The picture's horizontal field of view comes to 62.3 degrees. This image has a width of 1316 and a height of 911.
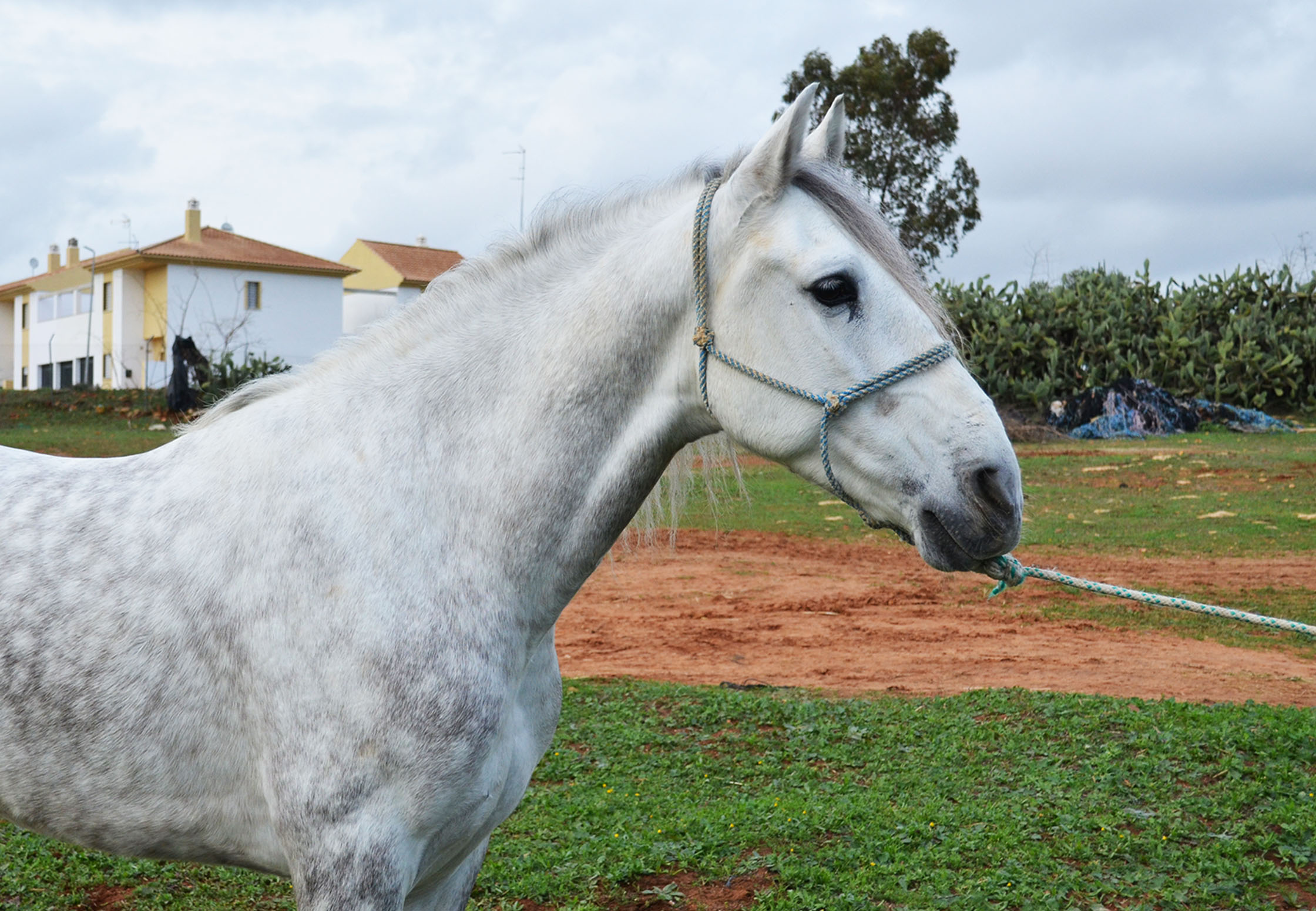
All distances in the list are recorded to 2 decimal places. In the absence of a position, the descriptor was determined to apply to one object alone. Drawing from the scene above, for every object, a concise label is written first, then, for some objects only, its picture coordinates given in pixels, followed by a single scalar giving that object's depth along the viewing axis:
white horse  1.96
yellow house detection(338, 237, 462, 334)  38.56
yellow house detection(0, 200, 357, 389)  33.94
